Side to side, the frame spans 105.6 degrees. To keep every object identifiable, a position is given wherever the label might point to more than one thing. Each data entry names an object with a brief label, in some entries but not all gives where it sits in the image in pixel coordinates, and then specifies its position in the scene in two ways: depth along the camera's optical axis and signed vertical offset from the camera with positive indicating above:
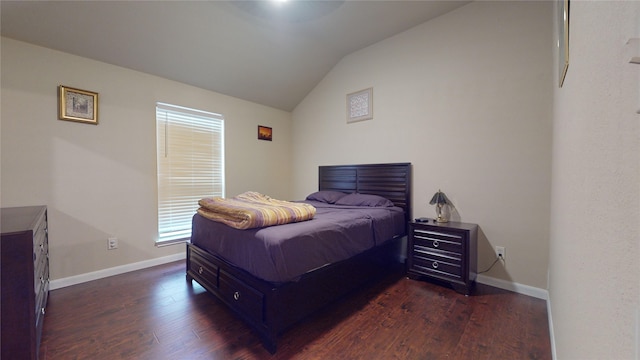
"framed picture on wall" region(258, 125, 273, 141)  4.15 +0.72
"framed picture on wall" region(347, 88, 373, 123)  3.40 +1.01
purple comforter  1.55 -0.51
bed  1.56 -0.73
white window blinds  3.14 +0.14
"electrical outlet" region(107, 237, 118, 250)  2.69 -0.78
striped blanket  1.74 -0.30
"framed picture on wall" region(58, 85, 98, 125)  2.42 +0.70
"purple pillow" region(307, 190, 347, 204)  3.40 -0.31
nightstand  2.26 -0.77
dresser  1.22 -0.62
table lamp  2.63 -0.29
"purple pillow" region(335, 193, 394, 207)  3.03 -0.33
